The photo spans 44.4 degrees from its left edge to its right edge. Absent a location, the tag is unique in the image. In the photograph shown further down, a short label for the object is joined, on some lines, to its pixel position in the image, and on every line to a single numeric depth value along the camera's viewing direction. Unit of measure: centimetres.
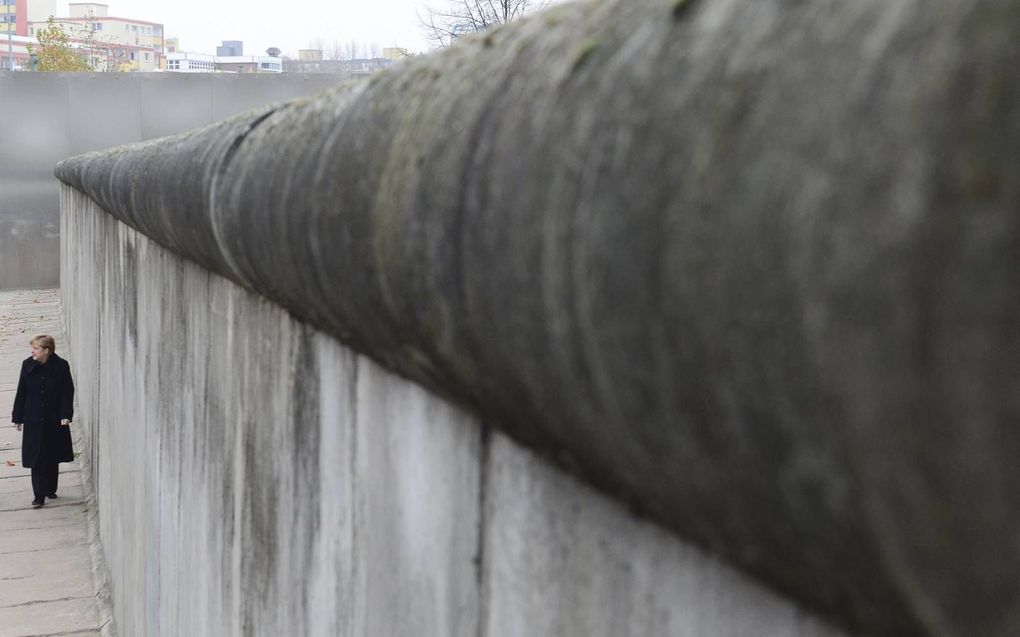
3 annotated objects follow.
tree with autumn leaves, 5247
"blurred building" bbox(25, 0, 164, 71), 13275
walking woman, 998
